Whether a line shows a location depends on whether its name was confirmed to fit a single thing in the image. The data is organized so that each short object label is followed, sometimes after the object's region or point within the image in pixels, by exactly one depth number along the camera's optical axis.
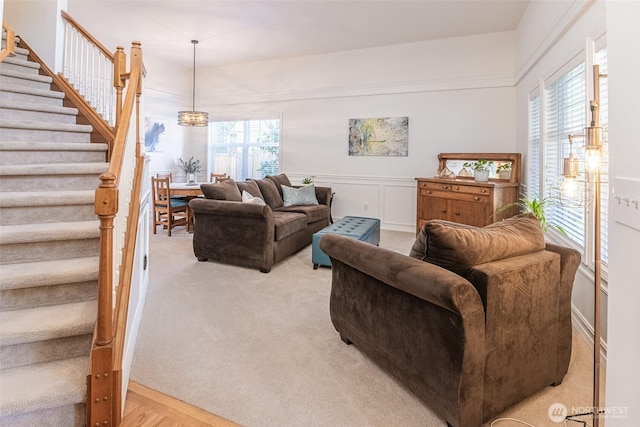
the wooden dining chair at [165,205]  5.18
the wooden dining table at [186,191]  5.32
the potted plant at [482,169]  4.61
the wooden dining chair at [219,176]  6.25
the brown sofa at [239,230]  3.58
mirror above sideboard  4.64
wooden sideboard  4.31
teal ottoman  3.68
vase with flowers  7.19
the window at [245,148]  7.04
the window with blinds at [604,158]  2.15
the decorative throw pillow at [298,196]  5.19
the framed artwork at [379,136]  5.79
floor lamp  1.35
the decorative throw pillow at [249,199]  4.04
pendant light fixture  5.56
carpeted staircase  1.42
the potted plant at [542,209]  3.23
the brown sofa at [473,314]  1.38
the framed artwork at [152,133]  6.52
